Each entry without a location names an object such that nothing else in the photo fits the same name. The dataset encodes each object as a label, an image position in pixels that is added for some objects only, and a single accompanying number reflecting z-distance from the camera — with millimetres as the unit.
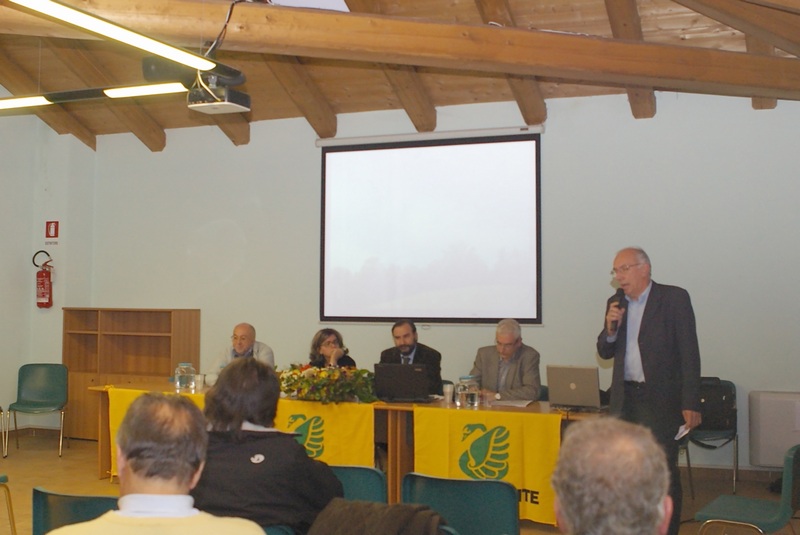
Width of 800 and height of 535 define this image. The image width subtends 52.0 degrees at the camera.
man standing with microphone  4246
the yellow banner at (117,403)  6418
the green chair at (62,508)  2959
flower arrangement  5605
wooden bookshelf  8734
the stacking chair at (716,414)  6508
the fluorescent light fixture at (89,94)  5418
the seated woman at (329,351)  6457
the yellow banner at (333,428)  5602
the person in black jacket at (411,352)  6453
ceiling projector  5496
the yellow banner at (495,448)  5211
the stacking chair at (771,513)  3770
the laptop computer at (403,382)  5660
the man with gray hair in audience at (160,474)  1822
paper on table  5611
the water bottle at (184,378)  6312
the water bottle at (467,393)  5551
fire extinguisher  9133
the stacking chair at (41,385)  8344
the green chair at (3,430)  8616
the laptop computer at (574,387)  5227
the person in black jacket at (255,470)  2775
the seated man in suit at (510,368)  5961
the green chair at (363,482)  3330
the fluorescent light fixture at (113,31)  3812
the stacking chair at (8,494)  4450
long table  5410
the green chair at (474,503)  3072
